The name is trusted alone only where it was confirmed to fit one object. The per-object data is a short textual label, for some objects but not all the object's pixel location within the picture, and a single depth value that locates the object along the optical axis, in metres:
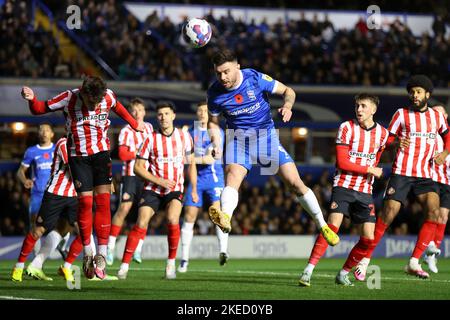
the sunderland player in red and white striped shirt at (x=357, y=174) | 10.63
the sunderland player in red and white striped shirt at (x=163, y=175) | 11.95
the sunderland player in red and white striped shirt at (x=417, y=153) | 11.69
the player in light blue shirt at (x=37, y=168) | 14.34
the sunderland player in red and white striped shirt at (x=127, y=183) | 14.70
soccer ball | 11.59
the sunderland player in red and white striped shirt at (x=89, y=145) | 9.98
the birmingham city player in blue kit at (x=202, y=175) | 14.12
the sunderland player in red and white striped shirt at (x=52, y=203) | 11.46
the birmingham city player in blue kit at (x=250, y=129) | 10.03
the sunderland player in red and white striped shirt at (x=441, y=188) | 12.97
